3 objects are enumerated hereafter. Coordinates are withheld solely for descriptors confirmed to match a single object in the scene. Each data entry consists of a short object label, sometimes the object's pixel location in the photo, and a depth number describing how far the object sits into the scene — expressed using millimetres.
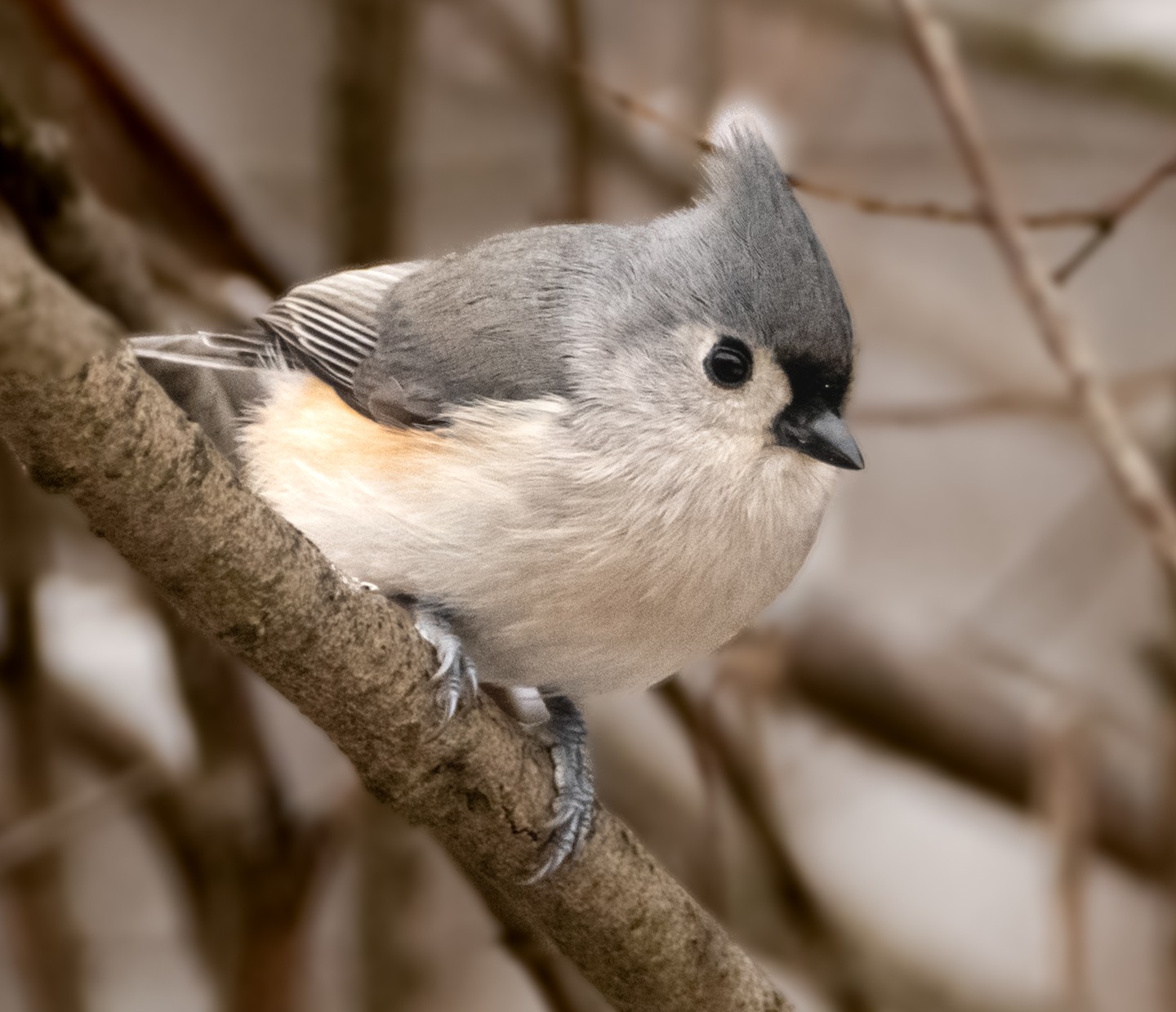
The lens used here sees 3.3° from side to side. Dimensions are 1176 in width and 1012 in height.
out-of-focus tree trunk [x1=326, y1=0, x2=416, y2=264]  2558
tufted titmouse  2441
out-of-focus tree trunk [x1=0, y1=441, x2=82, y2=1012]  2535
